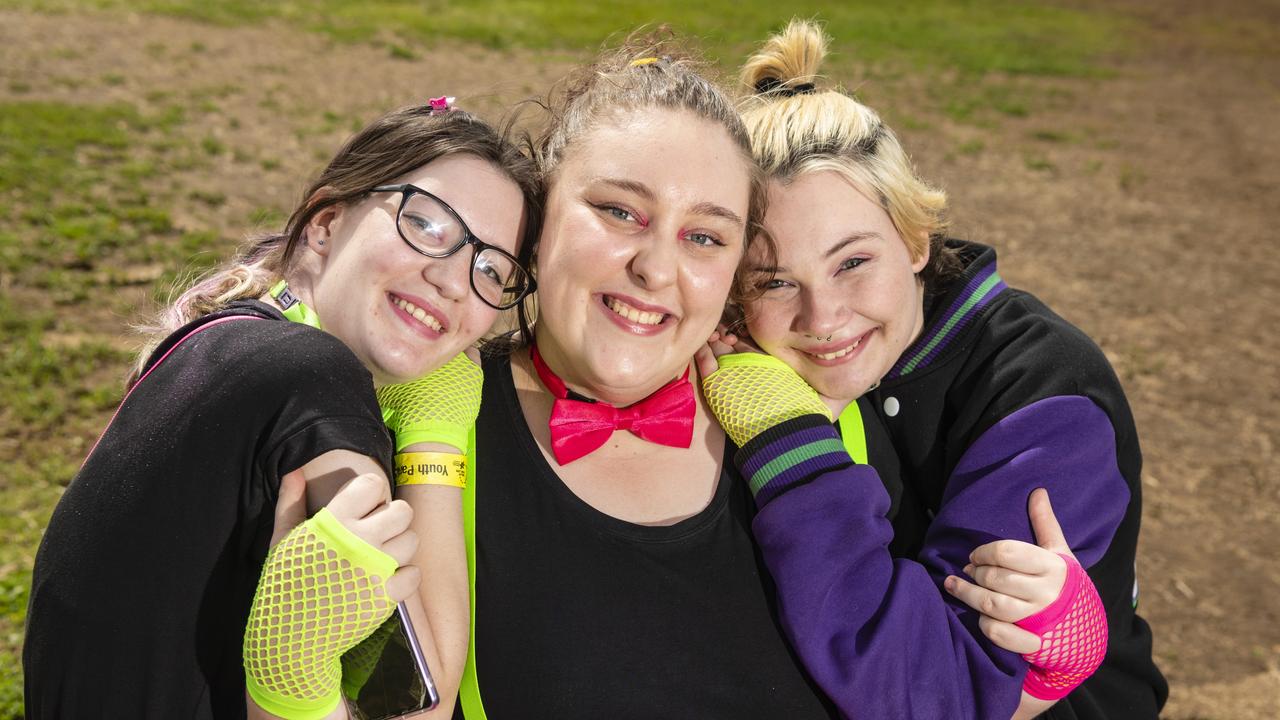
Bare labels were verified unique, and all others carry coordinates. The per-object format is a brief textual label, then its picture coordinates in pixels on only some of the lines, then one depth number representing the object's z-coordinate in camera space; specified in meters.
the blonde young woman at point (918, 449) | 1.50
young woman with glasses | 1.38
